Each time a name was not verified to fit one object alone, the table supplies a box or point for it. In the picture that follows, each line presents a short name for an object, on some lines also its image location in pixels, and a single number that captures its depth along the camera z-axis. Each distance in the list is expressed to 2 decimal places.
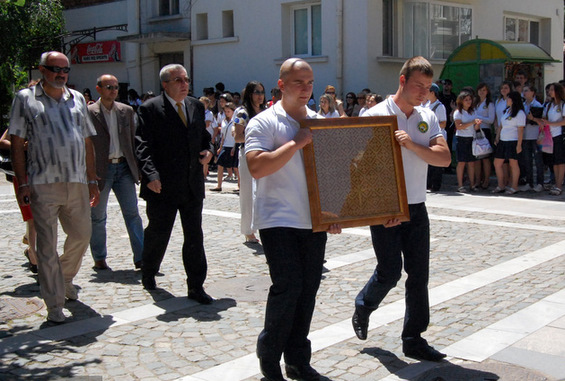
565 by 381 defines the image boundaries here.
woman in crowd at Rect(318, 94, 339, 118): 11.56
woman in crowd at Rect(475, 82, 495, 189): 13.48
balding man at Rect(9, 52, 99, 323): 5.40
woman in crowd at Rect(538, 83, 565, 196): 12.45
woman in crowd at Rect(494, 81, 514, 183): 12.88
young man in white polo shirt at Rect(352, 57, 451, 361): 4.54
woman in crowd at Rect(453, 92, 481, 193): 13.23
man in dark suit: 6.01
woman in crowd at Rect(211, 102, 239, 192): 13.57
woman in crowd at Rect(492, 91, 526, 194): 12.66
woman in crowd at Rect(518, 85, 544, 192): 12.91
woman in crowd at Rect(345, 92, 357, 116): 16.69
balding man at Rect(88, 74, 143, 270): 6.98
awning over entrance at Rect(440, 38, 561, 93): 14.87
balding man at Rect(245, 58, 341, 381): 4.06
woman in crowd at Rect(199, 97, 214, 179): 15.84
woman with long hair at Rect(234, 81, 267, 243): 7.37
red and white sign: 24.86
